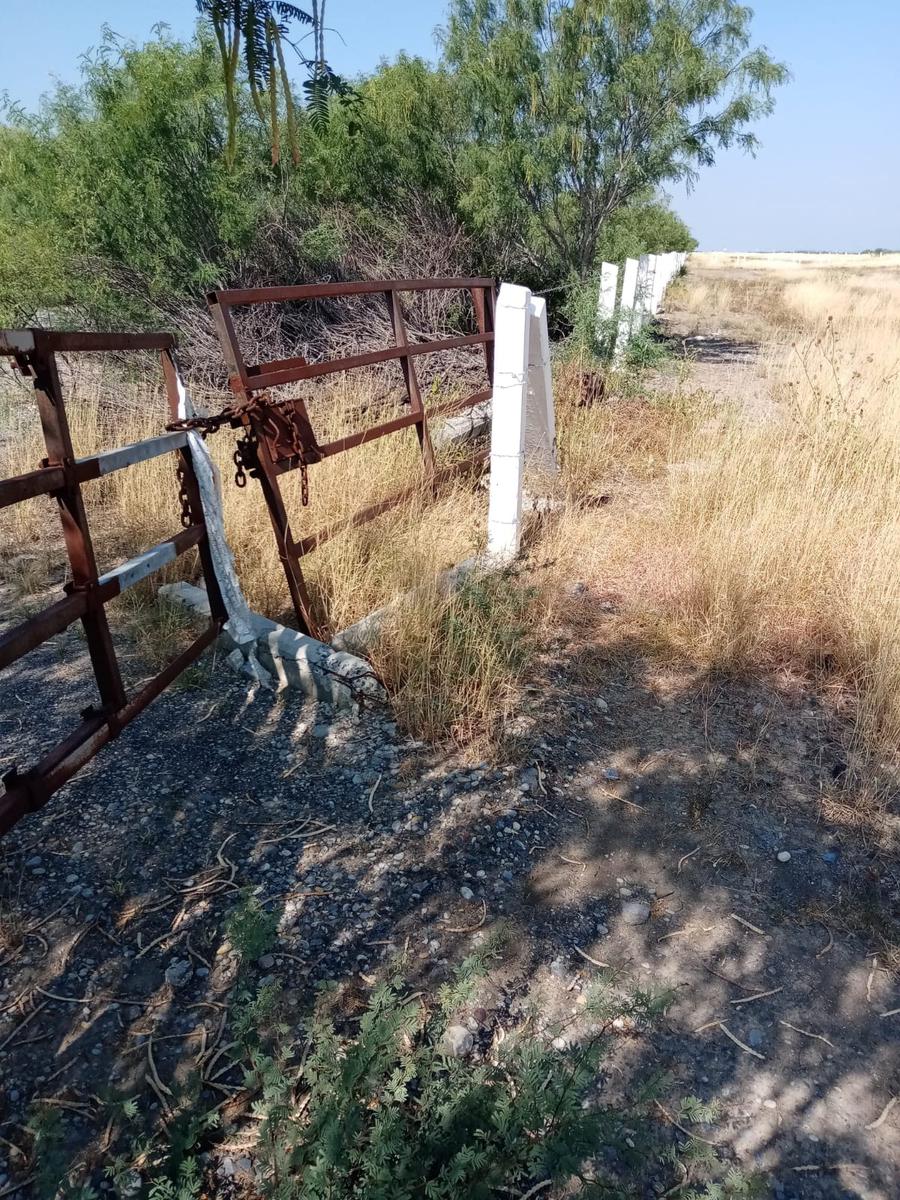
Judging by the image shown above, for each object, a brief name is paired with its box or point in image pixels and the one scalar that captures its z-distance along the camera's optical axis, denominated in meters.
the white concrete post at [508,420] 4.20
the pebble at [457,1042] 1.94
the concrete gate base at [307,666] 3.30
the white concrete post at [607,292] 9.52
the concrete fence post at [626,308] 9.10
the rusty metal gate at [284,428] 3.23
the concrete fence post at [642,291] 10.04
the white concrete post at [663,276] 16.81
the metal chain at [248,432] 3.12
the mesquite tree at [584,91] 10.91
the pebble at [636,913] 2.34
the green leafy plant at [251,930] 1.73
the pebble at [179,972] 2.10
